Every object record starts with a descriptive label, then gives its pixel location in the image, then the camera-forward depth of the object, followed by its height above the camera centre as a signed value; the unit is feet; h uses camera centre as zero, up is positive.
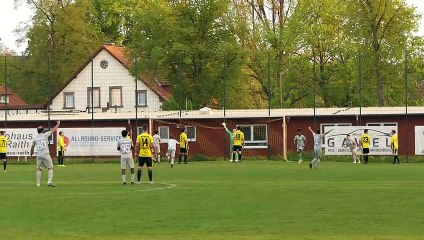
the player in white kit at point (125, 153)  107.65 +0.56
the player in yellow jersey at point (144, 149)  106.73 +0.97
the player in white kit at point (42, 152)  103.91 +0.71
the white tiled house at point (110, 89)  294.46 +21.04
